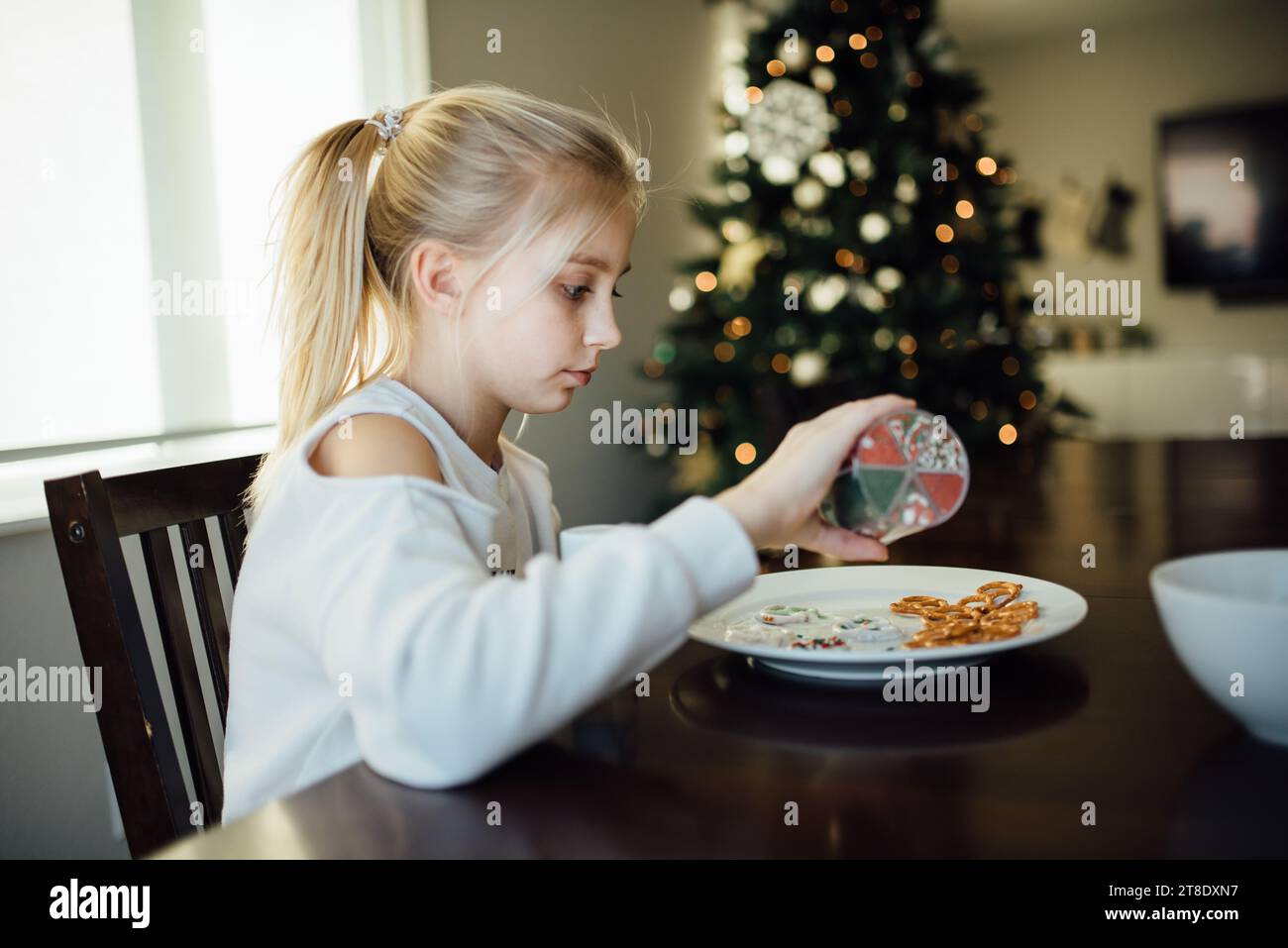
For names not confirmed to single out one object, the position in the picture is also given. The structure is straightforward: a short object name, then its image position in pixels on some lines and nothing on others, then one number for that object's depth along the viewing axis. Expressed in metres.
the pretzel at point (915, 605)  0.82
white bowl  0.52
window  1.48
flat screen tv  6.07
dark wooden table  0.48
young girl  0.61
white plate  0.67
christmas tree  3.12
